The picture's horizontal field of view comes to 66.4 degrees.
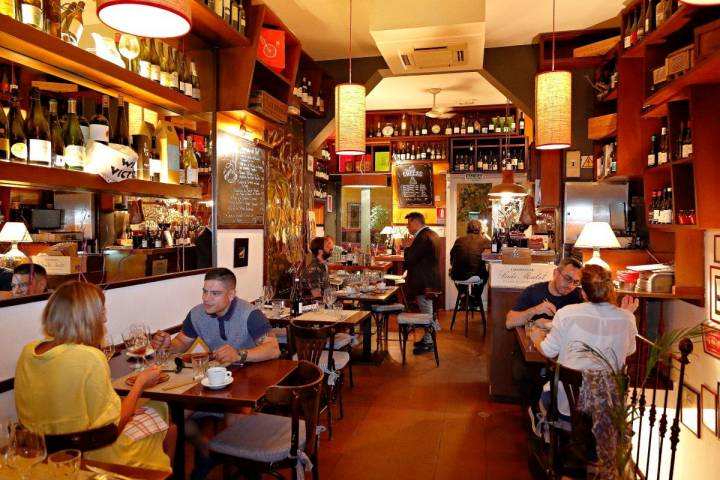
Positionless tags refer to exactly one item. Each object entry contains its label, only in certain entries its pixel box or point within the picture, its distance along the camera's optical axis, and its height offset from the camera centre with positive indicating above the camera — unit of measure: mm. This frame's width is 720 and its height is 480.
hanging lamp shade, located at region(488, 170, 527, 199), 7504 +496
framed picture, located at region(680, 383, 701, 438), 4598 -1621
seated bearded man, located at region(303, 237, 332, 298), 6163 -511
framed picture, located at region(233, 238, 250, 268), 5117 -244
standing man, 7086 -538
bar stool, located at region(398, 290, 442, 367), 6324 -1128
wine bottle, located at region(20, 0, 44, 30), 2686 +1061
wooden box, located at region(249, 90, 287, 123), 4785 +1078
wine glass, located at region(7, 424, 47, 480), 1646 -674
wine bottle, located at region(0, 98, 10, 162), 2701 +447
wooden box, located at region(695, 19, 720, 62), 3441 +1171
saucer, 2605 -754
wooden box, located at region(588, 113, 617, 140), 5699 +1034
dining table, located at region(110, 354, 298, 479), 2498 -780
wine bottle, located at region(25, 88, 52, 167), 2824 +510
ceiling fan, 8742 +1827
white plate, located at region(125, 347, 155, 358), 2950 -685
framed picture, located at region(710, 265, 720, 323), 4223 -547
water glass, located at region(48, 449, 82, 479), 1607 -697
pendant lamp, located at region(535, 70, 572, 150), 4430 +940
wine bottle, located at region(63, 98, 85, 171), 3087 +497
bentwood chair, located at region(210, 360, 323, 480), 2498 -1068
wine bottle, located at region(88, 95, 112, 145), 3279 +620
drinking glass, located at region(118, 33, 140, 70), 3516 +1161
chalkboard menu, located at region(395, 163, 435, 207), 10406 +773
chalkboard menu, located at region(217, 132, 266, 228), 4867 +410
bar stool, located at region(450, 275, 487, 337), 8477 -1016
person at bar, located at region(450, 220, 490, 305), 8578 -478
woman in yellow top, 2119 -591
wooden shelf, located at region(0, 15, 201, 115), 2633 +896
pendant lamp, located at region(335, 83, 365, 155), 4719 +951
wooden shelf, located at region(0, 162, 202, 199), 2707 +261
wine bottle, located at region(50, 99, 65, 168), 3000 +484
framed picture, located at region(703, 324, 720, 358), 4184 -930
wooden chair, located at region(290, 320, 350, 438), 3752 -1018
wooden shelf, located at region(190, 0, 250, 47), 3937 +1533
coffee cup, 2619 -718
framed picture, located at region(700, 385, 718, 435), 4258 -1481
